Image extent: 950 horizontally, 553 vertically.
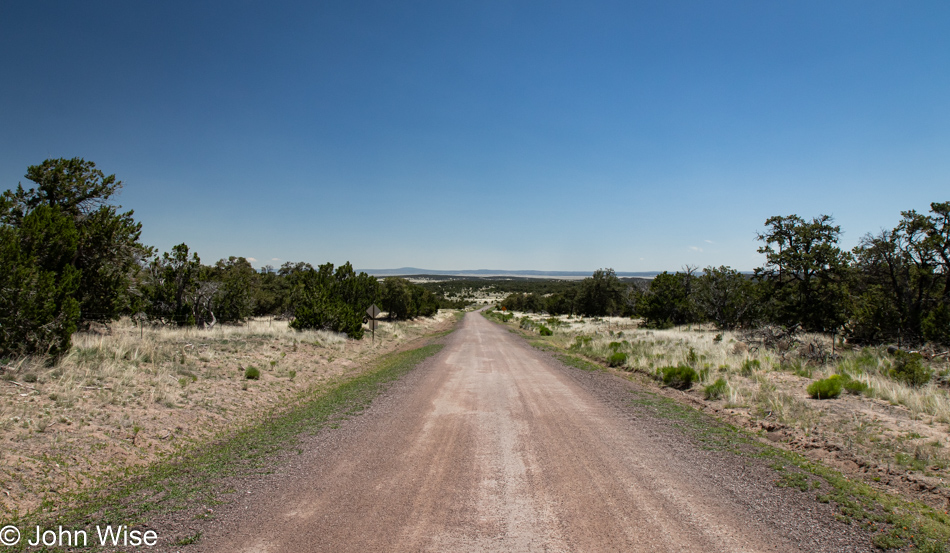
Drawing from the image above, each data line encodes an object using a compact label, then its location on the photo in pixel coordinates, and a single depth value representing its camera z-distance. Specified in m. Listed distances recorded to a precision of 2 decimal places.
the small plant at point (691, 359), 14.63
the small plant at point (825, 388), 9.54
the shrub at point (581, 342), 23.22
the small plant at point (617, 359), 16.86
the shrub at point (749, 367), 12.81
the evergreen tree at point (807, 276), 21.72
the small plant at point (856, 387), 9.73
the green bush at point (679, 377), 12.34
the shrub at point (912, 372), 10.28
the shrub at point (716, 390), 10.80
